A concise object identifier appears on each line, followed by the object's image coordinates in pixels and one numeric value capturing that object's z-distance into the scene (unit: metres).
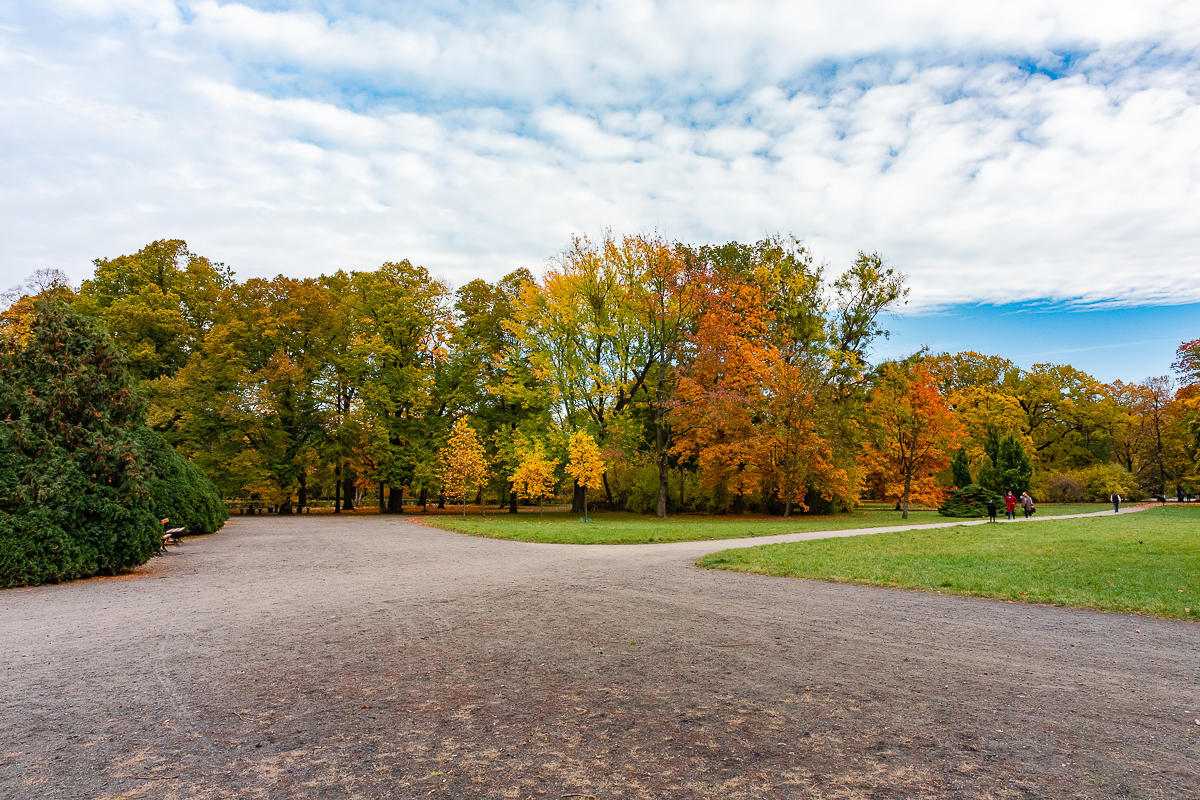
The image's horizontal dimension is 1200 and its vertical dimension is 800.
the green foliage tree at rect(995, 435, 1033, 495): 41.53
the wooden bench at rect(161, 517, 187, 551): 15.10
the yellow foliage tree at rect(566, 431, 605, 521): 25.52
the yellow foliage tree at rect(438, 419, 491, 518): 26.00
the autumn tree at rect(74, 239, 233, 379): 29.98
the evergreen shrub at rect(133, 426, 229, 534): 17.39
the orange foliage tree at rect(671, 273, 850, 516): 27.41
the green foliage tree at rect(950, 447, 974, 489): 41.50
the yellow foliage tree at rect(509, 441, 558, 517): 25.53
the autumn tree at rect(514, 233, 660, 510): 29.52
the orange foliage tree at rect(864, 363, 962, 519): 29.44
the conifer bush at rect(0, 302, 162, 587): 10.41
